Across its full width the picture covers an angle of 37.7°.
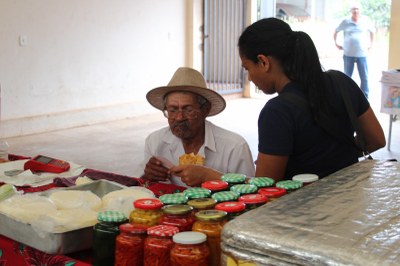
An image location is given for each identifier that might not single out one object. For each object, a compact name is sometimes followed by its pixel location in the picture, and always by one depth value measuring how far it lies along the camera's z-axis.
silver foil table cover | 0.94
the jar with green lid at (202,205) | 1.29
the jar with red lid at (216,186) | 1.46
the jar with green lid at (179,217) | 1.23
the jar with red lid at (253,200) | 1.28
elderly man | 2.48
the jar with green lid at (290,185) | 1.40
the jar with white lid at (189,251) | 1.12
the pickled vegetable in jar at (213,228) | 1.18
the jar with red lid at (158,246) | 1.16
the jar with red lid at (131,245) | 1.21
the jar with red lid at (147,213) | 1.27
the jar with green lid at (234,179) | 1.53
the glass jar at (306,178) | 1.49
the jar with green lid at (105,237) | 1.28
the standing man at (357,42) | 9.36
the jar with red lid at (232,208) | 1.24
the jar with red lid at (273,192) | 1.35
